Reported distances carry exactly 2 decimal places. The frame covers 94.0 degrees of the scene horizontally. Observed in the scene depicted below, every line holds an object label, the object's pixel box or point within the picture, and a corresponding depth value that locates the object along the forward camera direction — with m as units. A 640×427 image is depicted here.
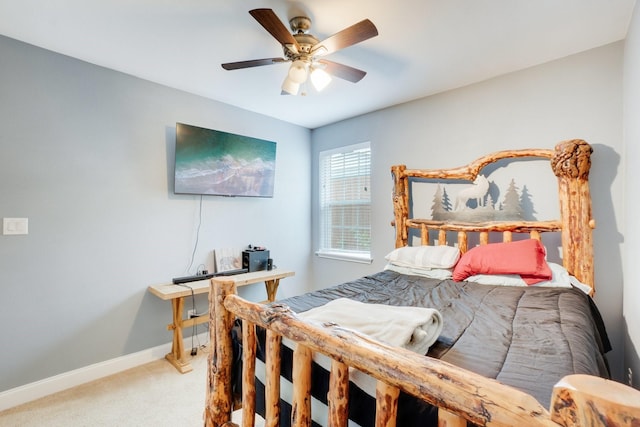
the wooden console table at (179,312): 2.50
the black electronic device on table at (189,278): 2.74
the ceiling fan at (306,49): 1.56
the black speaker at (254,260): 3.26
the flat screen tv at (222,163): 2.83
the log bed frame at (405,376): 0.48
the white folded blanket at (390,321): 1.06
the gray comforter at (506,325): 0.98
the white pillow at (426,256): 2.43
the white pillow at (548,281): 1.98
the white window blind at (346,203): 3.62
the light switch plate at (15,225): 2.06
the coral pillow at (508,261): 2.04
